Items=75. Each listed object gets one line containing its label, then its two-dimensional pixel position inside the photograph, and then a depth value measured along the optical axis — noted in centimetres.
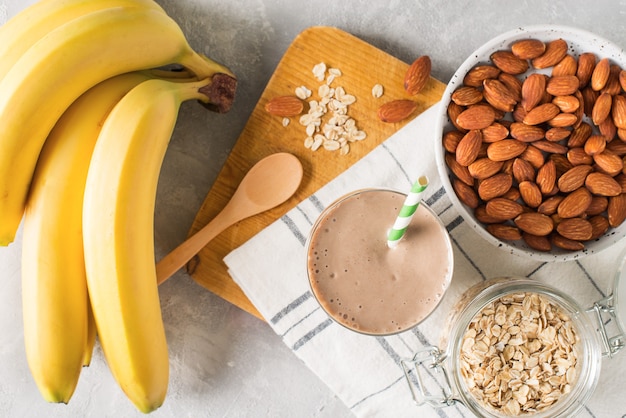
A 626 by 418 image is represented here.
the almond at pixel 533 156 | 87
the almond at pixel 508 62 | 87
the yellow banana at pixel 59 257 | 82
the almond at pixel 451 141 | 86
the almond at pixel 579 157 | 86
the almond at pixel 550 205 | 87
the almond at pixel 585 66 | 86
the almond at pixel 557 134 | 86
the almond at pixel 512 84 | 87
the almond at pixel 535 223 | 86
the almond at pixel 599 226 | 87
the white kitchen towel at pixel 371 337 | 90
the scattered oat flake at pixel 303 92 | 94
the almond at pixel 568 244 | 86
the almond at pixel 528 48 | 86
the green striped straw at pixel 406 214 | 68
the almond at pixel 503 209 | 86
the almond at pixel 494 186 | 86
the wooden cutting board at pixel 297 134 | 93
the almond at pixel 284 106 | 92
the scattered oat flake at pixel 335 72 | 93
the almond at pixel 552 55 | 87
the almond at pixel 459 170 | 86
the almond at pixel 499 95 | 86
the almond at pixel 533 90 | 86
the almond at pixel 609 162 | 85
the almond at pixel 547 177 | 86
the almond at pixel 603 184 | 85
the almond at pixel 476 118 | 86
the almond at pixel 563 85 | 85
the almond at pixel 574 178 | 86
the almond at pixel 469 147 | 85
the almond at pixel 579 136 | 87
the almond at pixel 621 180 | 86
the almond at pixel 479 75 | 87
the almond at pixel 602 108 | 85
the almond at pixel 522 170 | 86
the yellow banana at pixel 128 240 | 79
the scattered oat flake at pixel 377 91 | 93
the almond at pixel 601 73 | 85
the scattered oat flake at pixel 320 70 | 93
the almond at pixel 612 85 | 86
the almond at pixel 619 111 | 85
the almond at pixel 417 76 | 91
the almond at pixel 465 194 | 86
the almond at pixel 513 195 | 87
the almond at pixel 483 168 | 86
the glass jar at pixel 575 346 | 81
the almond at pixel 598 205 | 87
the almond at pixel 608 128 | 86
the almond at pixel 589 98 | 87
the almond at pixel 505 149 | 86
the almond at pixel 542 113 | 86
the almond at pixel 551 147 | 86
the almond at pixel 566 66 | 86
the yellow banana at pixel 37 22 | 81
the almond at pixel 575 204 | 86
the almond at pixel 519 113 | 87
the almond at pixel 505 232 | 86
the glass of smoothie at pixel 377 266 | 83
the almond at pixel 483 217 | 87
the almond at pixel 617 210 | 86
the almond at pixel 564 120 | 85
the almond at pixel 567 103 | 85
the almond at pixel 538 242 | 86
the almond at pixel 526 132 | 86
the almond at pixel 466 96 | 86
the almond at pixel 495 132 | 86
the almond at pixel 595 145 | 85
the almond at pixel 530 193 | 86
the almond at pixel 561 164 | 87
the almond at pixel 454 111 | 87
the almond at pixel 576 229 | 85
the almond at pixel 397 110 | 91
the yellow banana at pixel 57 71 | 77
